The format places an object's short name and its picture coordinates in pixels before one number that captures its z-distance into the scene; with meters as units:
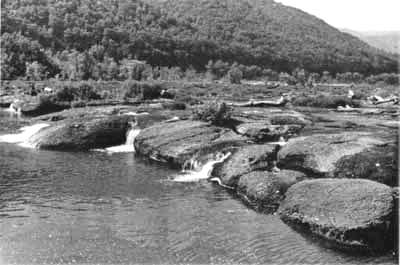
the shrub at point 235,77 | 127.94
